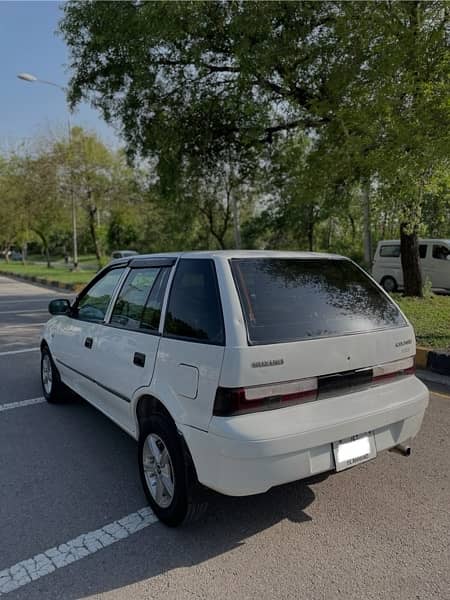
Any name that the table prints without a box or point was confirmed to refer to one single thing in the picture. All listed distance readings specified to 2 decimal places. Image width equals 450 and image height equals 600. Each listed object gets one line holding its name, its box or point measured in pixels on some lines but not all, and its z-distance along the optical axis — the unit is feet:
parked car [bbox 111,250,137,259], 70.07
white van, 48.55
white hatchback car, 7.89
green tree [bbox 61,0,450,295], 20.75
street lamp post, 75.42
